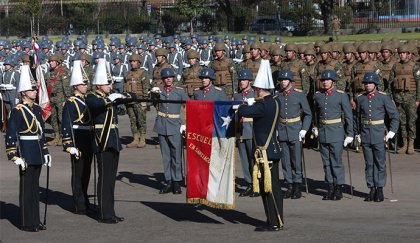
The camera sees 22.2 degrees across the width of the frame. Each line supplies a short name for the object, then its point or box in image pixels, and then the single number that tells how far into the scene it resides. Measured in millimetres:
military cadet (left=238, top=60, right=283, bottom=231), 12523
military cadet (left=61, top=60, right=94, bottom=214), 13867
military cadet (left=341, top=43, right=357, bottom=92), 20516
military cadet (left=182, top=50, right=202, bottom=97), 21886
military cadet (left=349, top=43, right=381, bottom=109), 19922
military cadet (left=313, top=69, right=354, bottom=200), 14906
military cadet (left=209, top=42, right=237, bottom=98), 21453
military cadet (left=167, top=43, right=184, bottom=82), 28047
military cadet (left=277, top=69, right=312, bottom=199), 15094
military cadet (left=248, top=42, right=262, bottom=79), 21094
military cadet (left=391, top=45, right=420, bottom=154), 19312
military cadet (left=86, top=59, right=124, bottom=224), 13430
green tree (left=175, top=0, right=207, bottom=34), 55500
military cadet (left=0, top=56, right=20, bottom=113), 25609
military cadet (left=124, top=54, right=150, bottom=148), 21641
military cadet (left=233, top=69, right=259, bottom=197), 15000
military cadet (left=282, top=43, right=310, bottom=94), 20141
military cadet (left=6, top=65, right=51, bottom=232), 13023
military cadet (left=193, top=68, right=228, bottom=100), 15480
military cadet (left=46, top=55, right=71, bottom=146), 22219
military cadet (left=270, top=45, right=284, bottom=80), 20844
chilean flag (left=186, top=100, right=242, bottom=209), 12789
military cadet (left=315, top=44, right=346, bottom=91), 19938
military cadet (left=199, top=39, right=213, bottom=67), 30388
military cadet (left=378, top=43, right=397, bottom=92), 20125
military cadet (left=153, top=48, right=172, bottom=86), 21003
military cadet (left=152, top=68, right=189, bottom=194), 15672
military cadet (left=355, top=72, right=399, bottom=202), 14617
